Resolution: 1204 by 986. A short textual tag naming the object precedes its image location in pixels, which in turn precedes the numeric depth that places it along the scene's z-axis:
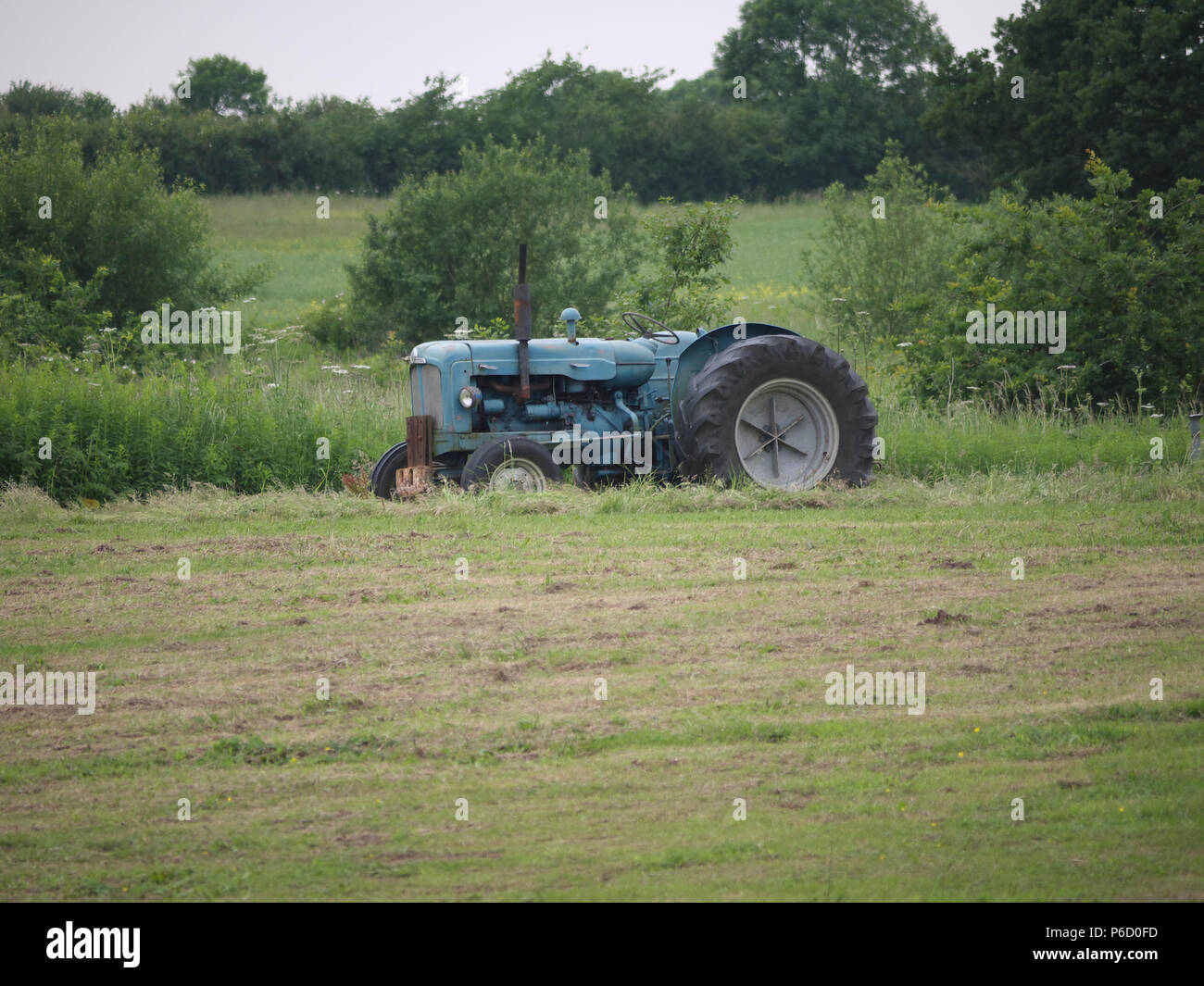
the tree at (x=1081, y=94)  34.88
